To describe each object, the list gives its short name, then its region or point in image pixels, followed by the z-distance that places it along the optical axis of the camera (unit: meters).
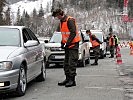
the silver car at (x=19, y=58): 8.71
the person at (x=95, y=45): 19.38
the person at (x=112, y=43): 26.93
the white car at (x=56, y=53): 17.34
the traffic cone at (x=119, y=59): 20.81
